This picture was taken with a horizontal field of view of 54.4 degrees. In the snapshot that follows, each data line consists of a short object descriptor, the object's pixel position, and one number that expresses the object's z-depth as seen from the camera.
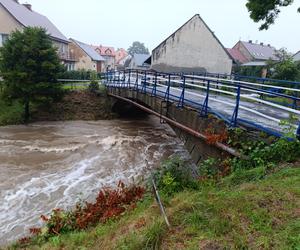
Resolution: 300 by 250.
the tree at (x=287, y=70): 26.12
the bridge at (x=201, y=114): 7.27
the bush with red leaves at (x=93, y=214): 5.98
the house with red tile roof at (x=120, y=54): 99.36
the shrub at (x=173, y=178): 6.15
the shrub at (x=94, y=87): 25.11
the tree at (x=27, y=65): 20.05
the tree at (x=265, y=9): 13.09
